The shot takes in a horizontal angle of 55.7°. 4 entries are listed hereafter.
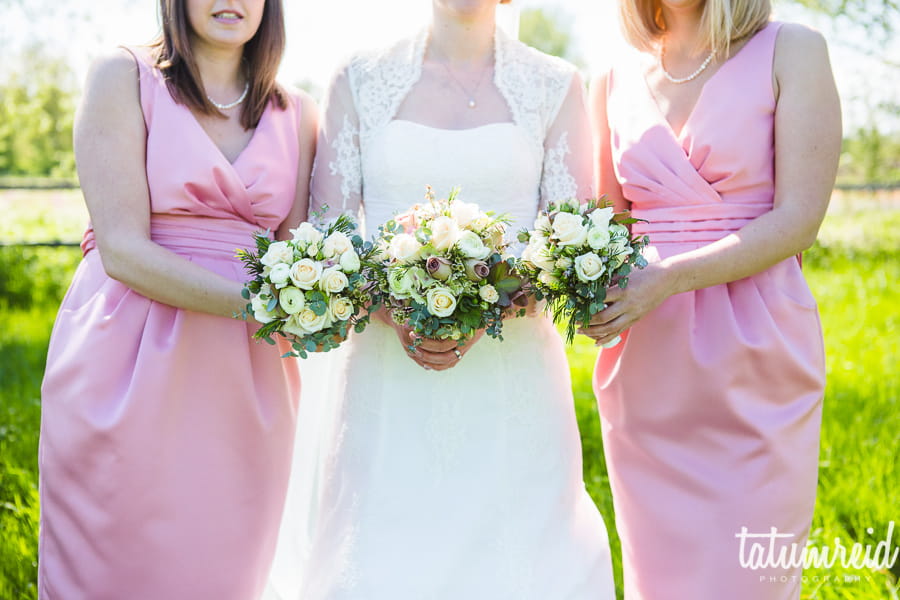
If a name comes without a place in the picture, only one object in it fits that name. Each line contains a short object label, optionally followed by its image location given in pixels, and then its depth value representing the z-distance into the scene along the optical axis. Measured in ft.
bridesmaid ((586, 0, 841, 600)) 10.05
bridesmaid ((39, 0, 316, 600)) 10.00
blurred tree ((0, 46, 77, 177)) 36.29
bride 10.42
